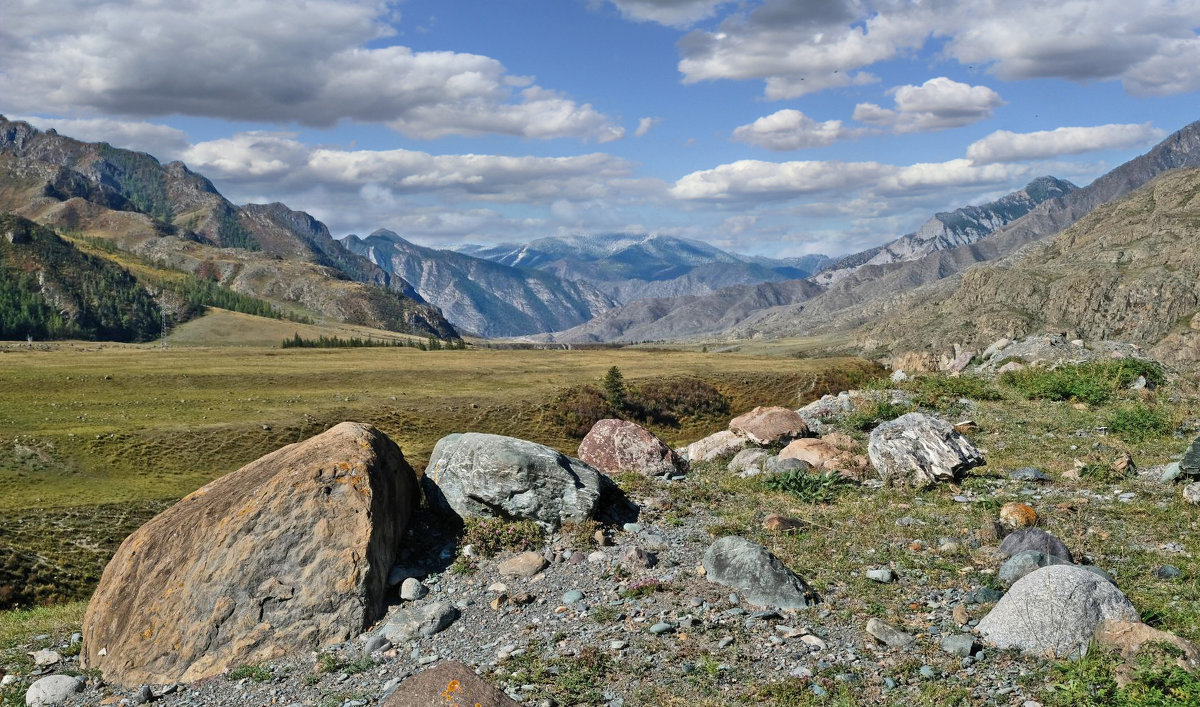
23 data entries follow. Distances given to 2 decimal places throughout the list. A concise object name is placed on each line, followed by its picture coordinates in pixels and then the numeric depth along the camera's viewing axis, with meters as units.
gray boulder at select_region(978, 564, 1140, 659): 10.33
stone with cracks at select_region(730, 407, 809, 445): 25.05
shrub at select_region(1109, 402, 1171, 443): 22.05
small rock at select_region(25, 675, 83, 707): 12.03
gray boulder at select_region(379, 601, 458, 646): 12.82
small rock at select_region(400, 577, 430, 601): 14.17
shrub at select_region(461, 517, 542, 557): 15.77
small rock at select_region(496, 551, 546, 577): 14.59
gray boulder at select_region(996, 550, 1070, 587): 12.63
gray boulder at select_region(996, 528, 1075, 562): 13.19
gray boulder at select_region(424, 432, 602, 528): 16.52
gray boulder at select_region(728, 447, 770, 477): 22.20
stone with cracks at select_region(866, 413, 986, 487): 19.06
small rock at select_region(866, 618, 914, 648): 10.87
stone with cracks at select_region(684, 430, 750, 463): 25.33
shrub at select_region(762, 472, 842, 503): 18.55
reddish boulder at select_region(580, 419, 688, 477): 23.48
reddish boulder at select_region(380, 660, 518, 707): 9.27
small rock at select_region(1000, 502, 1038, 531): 15.50
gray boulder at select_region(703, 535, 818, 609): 12.47
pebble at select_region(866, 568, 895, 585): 13.12
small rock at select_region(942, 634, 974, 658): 10.46
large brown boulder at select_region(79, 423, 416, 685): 12.87
